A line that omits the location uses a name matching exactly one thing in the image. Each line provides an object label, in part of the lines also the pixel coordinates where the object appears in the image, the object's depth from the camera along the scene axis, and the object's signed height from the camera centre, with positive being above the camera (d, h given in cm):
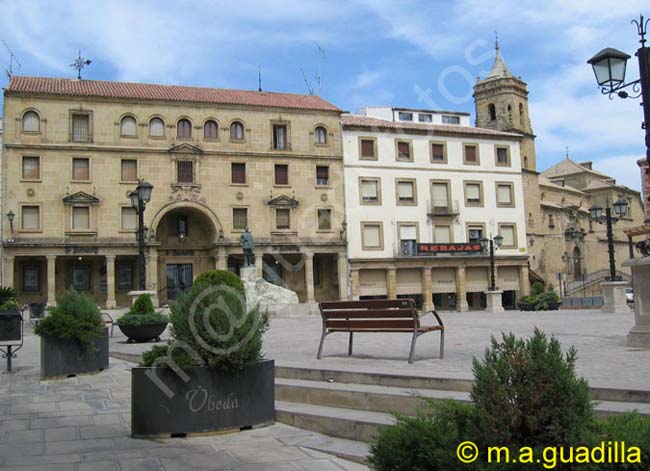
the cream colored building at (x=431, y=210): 4331 +556
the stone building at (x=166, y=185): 3625 +683
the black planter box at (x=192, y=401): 564 -93
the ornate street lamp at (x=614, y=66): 930 +322
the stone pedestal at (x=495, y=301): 3178 -74
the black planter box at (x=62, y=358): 922 -83
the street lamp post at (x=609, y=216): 2166 +246
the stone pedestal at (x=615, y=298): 2078 -53
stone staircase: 498 -97
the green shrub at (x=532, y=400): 320 -59
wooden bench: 747 -32
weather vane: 4253 +1576
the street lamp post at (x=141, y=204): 1614 +246
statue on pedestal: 2683 +209
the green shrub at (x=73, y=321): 917 -29
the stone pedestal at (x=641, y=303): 859 -30
